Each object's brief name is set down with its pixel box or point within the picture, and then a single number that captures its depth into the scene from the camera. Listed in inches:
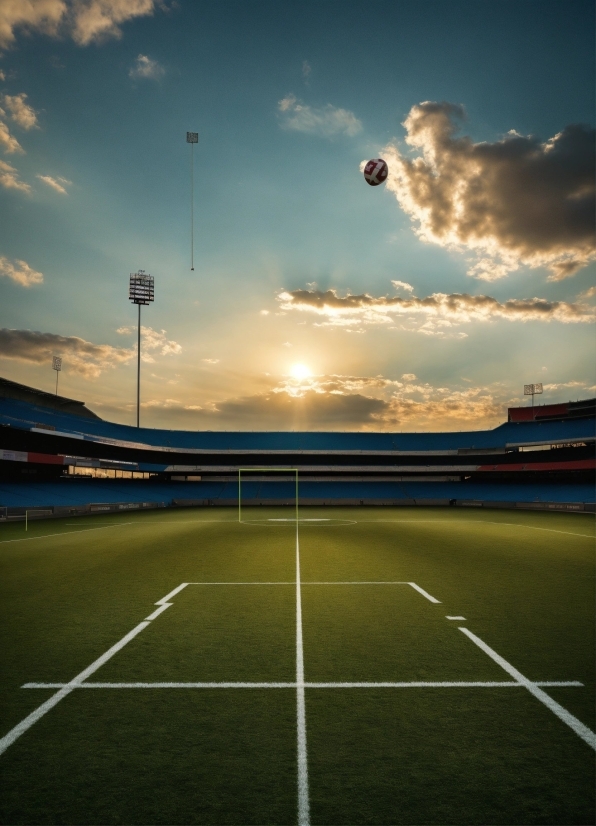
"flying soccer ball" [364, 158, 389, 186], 688.4
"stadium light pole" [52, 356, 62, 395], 2630.4
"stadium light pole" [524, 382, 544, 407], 2987.2
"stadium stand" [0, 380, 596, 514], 1920.5
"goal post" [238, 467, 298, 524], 2653.5
